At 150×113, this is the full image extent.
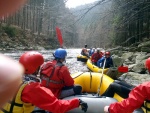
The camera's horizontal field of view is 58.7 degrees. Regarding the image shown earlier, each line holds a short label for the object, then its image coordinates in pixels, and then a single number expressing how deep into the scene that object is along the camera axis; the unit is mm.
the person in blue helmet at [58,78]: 2638
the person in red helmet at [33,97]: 1538
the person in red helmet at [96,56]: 8308
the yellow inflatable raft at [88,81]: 3883
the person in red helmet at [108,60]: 6374
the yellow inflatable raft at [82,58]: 11695
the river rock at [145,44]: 11186
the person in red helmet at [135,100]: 1744
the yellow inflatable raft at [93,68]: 6281
